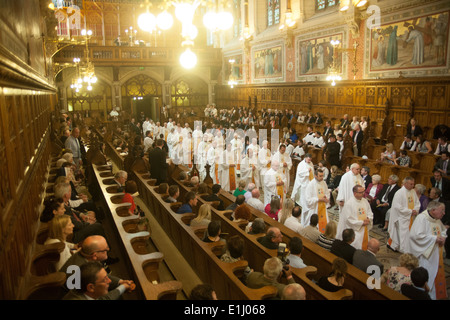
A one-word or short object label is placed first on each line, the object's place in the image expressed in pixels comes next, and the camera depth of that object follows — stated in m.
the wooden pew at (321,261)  4.16
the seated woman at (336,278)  4.26
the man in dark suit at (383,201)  8.33
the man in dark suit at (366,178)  9.12
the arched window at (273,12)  23.58
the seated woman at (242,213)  6.45
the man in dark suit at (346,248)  5.09
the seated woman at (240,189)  8.15
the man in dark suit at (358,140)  13.79
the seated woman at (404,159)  10.43
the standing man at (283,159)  11.01
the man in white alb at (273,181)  9.75
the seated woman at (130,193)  6.74
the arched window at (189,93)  31.41
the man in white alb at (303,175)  9.62
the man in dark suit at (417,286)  4.14
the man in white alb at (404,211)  7.32
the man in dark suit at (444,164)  9.38
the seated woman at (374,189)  8.73
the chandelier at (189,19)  5.66
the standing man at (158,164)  9.54
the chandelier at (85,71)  18.27
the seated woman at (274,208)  6.84
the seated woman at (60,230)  4.26
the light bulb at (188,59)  5.76
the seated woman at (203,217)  5.86
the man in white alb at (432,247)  5.90
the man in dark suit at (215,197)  7.36
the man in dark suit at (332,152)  12.14
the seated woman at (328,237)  5.42
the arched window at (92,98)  28.11
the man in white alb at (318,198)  8.38
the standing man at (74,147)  10.62
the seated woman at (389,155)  10.94
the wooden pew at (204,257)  3.99
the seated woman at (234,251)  4.56
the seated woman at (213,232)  5.11
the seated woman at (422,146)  11.34
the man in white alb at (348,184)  8.43
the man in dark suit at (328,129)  14.95
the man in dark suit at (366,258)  4.85
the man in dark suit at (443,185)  8.47
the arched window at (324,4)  18.67
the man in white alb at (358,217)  6.88
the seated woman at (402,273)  4.53
